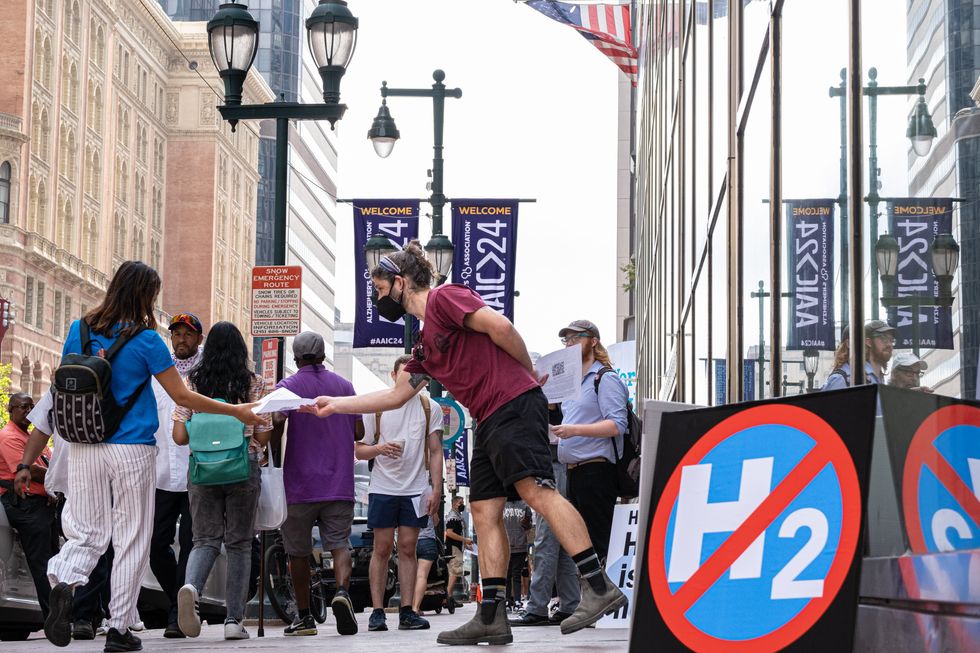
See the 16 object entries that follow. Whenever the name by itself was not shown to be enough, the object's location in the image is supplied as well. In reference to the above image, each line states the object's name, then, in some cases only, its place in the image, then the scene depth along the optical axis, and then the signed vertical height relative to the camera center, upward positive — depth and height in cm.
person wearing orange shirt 1061 -95
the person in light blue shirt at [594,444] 960 -33
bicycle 1145 -151
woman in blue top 757 -41
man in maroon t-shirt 690 -11
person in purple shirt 991 -61
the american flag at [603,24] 3058 +797
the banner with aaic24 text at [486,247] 2275 +226
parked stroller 1795 -237
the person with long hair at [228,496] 927 -66
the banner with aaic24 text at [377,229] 2205 +244
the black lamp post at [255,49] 1393 +318
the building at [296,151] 12150 +2090
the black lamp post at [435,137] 2239 +388
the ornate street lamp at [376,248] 2003 +195
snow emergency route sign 1465 +89
